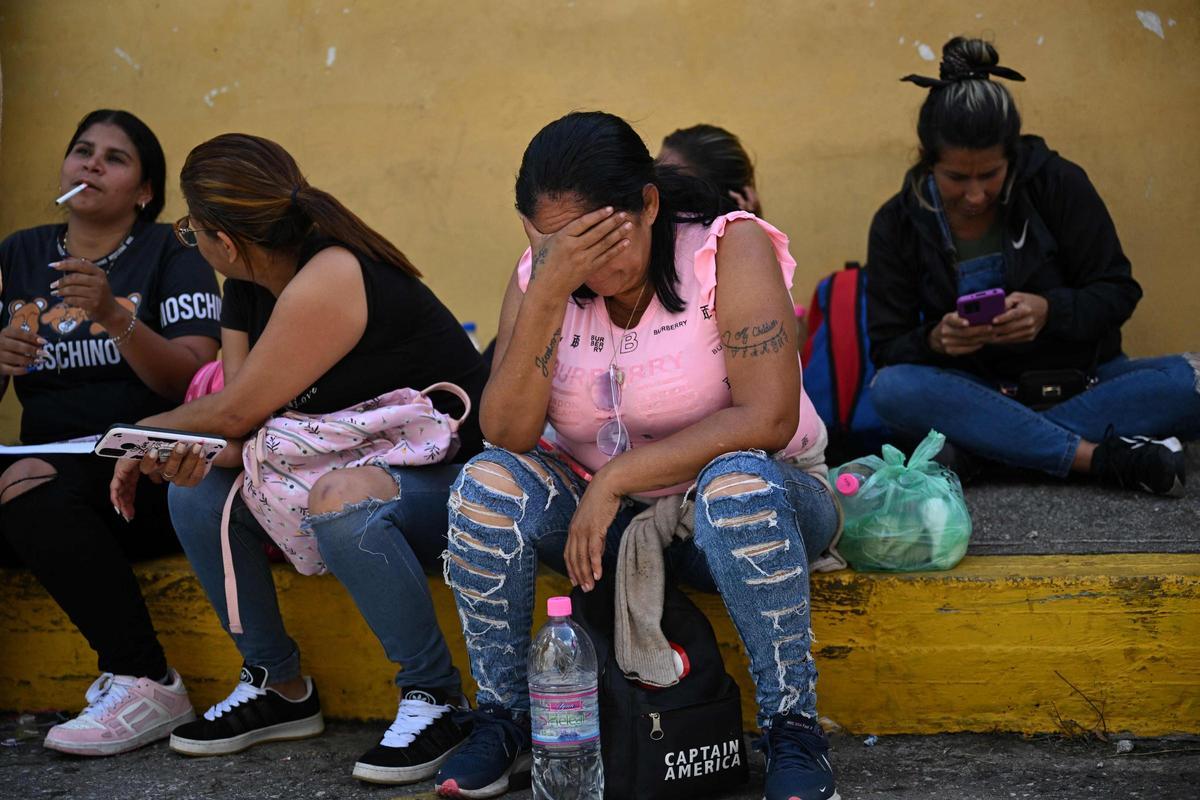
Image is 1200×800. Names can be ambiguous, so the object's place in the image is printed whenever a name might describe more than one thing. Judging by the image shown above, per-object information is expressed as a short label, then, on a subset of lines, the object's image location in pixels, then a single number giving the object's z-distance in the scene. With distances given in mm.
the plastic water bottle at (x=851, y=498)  3248
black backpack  2699
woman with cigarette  3490
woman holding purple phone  3844
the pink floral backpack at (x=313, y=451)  3248
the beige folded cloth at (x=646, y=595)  2740
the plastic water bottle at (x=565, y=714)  2695
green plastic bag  3193
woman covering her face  2715
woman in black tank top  3129
